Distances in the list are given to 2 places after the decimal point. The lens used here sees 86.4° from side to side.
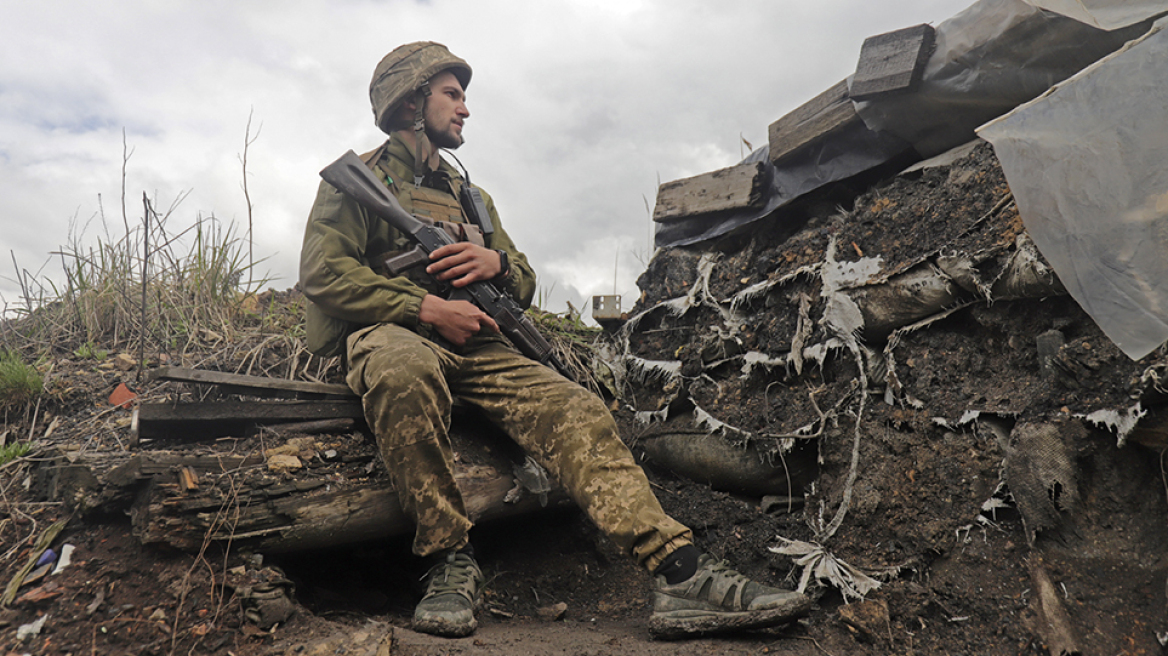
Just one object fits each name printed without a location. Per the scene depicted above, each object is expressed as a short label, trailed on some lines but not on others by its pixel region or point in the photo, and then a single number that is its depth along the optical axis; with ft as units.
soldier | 6.38
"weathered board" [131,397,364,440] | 6.72
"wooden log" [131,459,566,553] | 5.69
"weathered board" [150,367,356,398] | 6.68
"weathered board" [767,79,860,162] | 8.37
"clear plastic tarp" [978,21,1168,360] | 4.78
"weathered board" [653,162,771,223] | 9.55
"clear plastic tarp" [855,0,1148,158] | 6.19
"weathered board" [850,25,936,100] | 7.36
